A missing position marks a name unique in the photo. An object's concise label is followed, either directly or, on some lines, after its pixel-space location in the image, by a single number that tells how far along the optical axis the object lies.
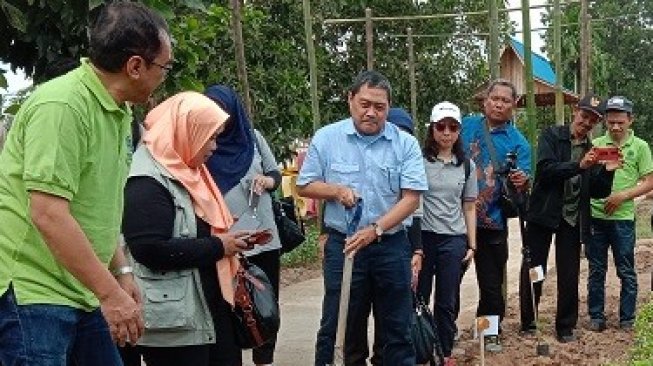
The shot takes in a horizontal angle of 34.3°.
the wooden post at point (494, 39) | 9.00
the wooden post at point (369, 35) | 16.56
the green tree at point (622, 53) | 46.91
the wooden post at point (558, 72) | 12.52
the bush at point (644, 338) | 5.11
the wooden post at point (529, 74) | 8.97
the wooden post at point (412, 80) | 20.47
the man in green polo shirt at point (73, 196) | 3.00
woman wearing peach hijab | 4.02
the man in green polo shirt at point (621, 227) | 8.25
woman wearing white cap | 6.69
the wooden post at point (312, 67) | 11.16
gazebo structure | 31.70
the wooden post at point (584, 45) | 16.05
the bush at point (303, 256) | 13.65
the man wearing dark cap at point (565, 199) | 7.54
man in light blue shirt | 5.63
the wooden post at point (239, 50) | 9.27
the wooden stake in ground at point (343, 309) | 5.36
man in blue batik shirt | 7.31
